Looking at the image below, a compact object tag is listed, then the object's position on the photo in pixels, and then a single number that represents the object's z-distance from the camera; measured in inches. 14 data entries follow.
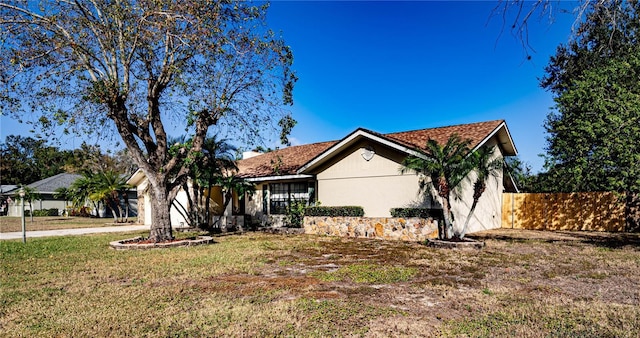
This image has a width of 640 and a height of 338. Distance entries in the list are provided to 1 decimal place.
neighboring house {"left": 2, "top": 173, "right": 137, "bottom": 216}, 1573.6
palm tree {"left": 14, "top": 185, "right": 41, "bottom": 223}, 1213.9
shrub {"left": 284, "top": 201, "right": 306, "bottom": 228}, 700.0
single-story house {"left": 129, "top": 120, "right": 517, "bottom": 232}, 598.9
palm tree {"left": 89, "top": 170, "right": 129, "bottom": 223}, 1060.5
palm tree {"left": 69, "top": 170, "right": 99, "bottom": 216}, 1105.8
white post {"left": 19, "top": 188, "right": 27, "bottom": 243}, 531.2
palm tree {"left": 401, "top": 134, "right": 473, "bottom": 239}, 470.0
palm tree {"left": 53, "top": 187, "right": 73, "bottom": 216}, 1227.1
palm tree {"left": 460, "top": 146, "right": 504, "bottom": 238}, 461.4
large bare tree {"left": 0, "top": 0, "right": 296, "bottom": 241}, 444.1
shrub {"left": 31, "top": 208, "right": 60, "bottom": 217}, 1568.7
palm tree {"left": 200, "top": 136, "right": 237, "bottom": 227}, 687.1
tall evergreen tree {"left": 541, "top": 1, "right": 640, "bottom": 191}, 424.5
